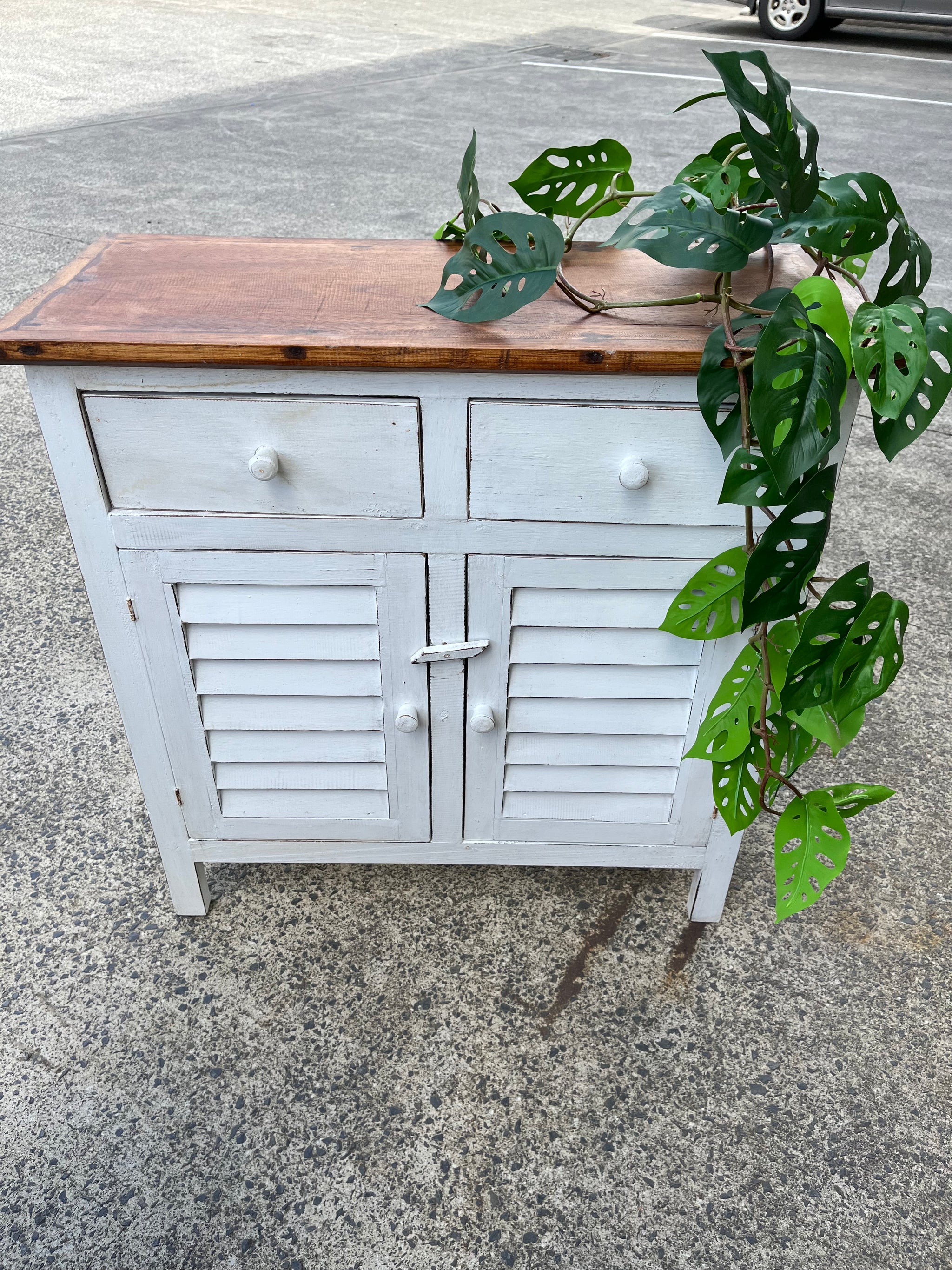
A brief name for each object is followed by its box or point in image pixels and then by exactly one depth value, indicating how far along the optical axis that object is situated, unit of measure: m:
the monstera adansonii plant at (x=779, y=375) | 0.84
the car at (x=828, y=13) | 7.11
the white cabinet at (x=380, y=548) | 0.99
